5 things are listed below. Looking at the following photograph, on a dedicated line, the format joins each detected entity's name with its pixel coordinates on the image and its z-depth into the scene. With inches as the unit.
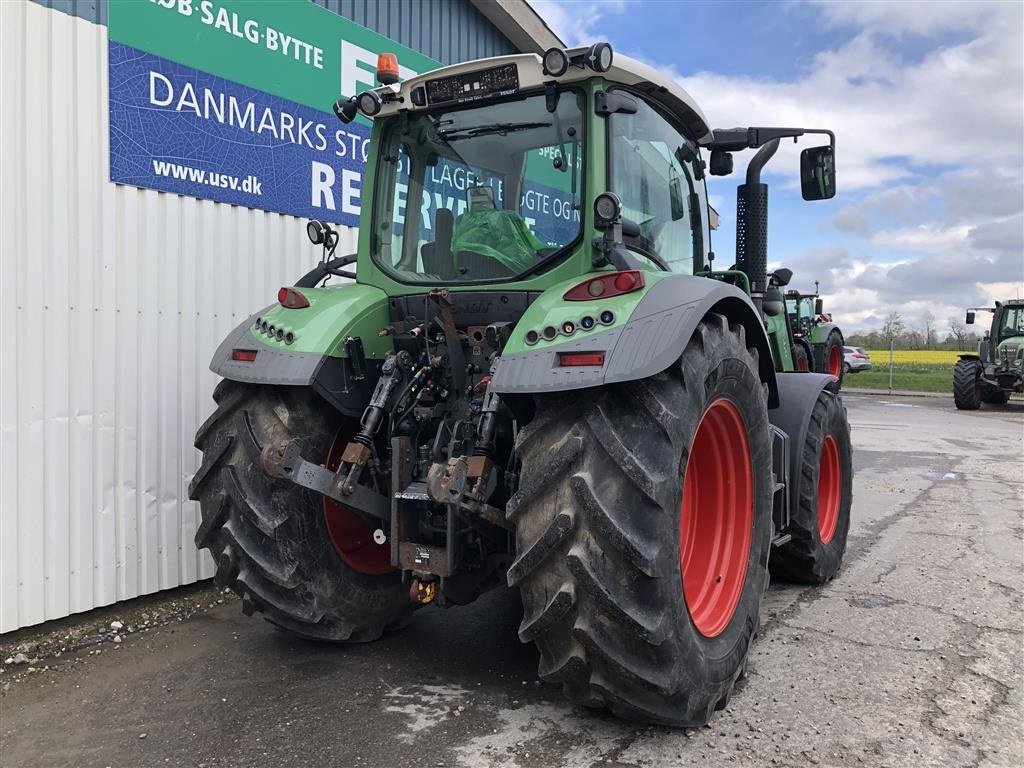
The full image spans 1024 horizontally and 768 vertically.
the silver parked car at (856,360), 1303.8
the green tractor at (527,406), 107.7
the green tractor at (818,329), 756.6
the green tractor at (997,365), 754.8
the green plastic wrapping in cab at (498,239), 143.2
